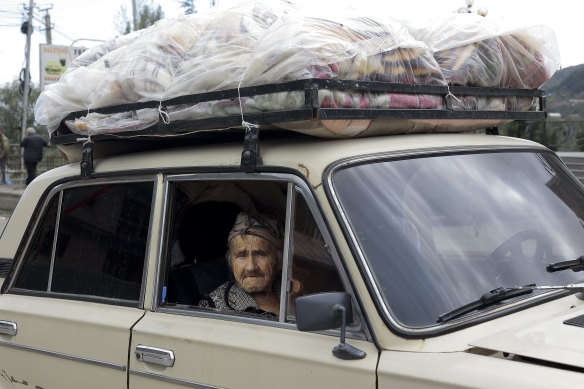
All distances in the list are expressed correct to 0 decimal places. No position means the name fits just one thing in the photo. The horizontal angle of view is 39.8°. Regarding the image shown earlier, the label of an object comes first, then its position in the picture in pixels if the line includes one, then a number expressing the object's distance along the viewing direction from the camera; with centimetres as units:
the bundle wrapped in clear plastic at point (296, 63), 288
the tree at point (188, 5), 3446
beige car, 241
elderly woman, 322
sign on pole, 3106
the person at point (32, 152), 1945
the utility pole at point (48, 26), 4478
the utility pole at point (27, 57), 3013
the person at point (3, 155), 2216
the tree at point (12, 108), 4375
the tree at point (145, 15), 3186
